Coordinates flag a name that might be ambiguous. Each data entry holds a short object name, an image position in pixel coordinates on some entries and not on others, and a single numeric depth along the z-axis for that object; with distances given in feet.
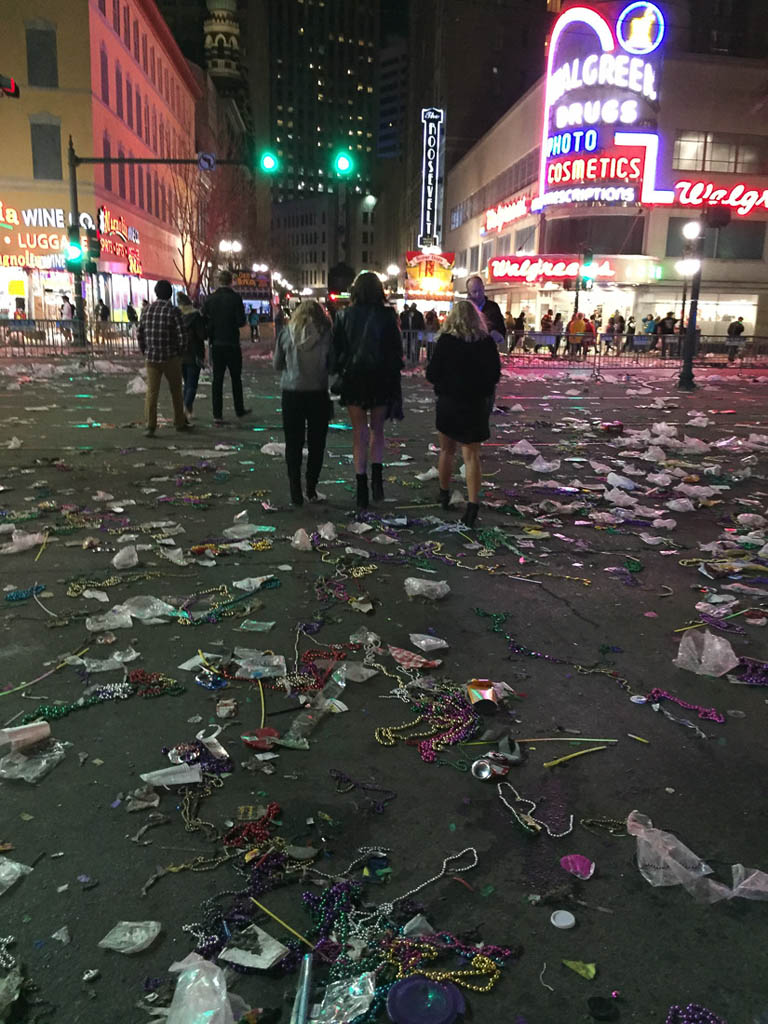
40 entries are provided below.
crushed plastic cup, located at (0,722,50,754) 10.41
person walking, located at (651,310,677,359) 107.36
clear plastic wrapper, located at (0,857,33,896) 8.08
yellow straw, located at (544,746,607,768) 10.48
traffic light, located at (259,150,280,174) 59.67
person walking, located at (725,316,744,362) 103.31
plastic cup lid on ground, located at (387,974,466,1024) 6.61
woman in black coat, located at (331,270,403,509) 22.27
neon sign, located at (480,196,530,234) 144.46
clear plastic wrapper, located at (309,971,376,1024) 6.61
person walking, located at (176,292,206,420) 37.50
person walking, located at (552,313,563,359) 118.73
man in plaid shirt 33.32
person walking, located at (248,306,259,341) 150.71
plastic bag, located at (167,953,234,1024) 6.36
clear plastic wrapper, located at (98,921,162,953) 7.26
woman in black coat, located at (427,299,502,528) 20.97
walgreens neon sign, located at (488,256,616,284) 124.26
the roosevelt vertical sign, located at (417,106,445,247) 211.00
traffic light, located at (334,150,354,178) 49.34
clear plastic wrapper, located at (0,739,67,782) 9.91
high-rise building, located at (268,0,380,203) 593.42
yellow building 116.26
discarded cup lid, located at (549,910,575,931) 7.65
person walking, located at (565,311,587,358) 100.53
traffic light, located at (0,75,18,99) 44.11
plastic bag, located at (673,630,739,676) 13.19
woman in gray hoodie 22.24
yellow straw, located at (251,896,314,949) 7.40
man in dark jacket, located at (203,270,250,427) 36.65
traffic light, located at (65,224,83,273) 79.97
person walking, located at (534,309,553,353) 101.11
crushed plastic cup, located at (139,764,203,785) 9.85
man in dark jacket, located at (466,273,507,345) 26.11
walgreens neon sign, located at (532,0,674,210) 122.93
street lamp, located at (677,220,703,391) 58.90
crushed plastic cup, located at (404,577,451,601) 16.26
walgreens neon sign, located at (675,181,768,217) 124.67
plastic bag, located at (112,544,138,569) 17.62
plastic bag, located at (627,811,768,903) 8.09
